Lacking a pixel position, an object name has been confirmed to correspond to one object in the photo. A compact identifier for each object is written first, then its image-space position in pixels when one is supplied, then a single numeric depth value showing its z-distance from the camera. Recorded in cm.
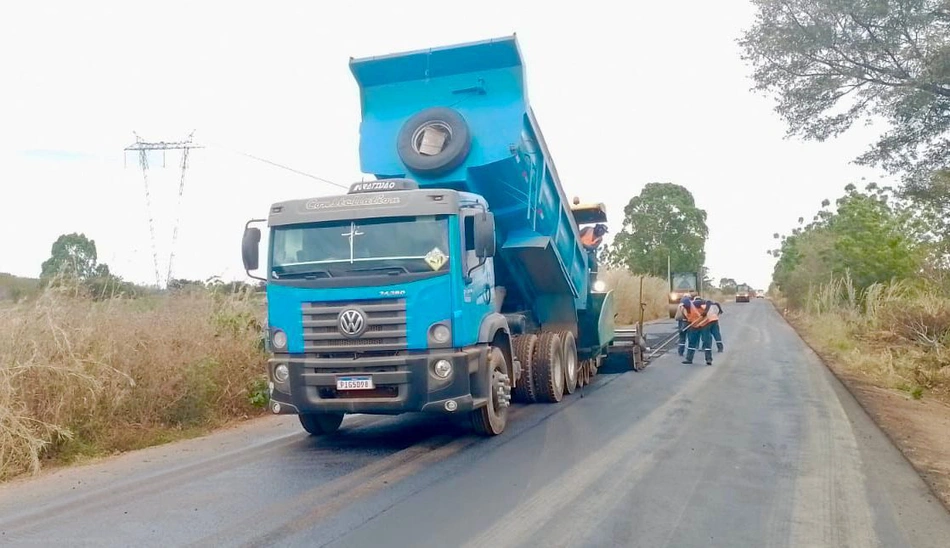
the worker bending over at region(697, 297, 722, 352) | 1714
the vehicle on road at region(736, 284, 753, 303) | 8388
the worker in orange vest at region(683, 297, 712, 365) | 1709
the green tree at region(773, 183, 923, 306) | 2434
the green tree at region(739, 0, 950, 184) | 1141
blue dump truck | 787
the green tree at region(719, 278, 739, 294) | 11174
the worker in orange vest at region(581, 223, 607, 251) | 1351
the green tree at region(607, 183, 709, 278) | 6131
